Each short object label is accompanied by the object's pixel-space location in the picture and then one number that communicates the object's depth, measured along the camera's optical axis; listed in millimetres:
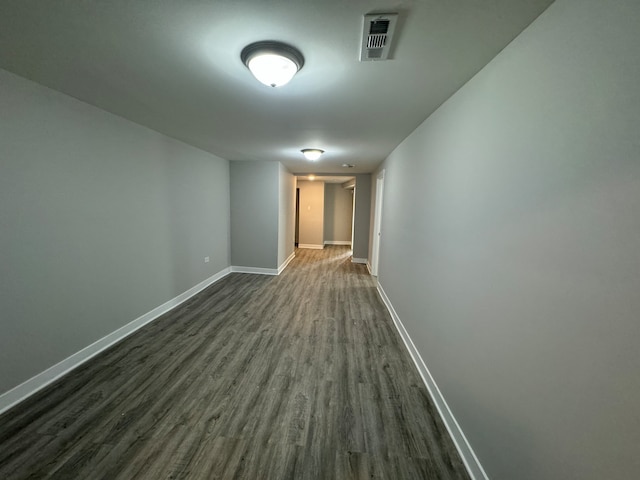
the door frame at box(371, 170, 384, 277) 4830
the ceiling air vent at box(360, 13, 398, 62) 1086
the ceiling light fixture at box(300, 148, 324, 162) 3635
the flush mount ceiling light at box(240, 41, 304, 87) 1300
